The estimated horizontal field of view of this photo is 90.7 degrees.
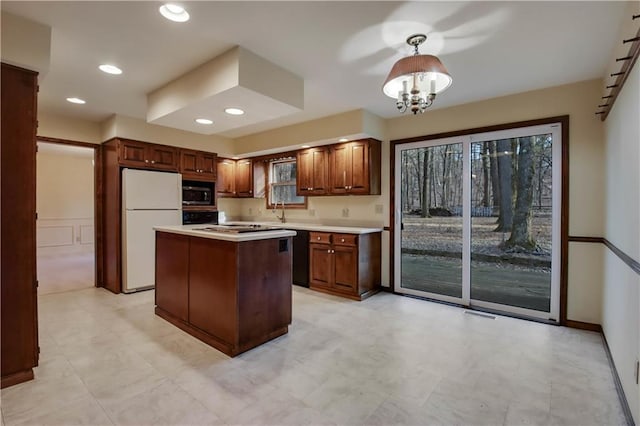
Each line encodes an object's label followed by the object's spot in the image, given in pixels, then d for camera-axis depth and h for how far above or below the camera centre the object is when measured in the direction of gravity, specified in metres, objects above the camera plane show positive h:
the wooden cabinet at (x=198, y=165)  5.14 +0.77
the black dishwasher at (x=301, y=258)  4.74 -0.74
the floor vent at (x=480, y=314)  3.54 -1.20
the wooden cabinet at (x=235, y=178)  6.11 +0.63
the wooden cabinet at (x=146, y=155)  4.46 +0.81
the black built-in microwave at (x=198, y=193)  5.21 +0.28
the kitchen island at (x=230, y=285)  2.61 -0.68
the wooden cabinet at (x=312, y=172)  4.92 +0.61
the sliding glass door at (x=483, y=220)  3.50 -0.12
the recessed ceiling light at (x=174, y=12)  2.03 +1.31
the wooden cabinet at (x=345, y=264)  4.22 -0.75
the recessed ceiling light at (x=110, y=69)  2.93 +1.33
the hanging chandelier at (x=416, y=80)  2.13 +0.93
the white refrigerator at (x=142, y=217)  4.43 -0.11
